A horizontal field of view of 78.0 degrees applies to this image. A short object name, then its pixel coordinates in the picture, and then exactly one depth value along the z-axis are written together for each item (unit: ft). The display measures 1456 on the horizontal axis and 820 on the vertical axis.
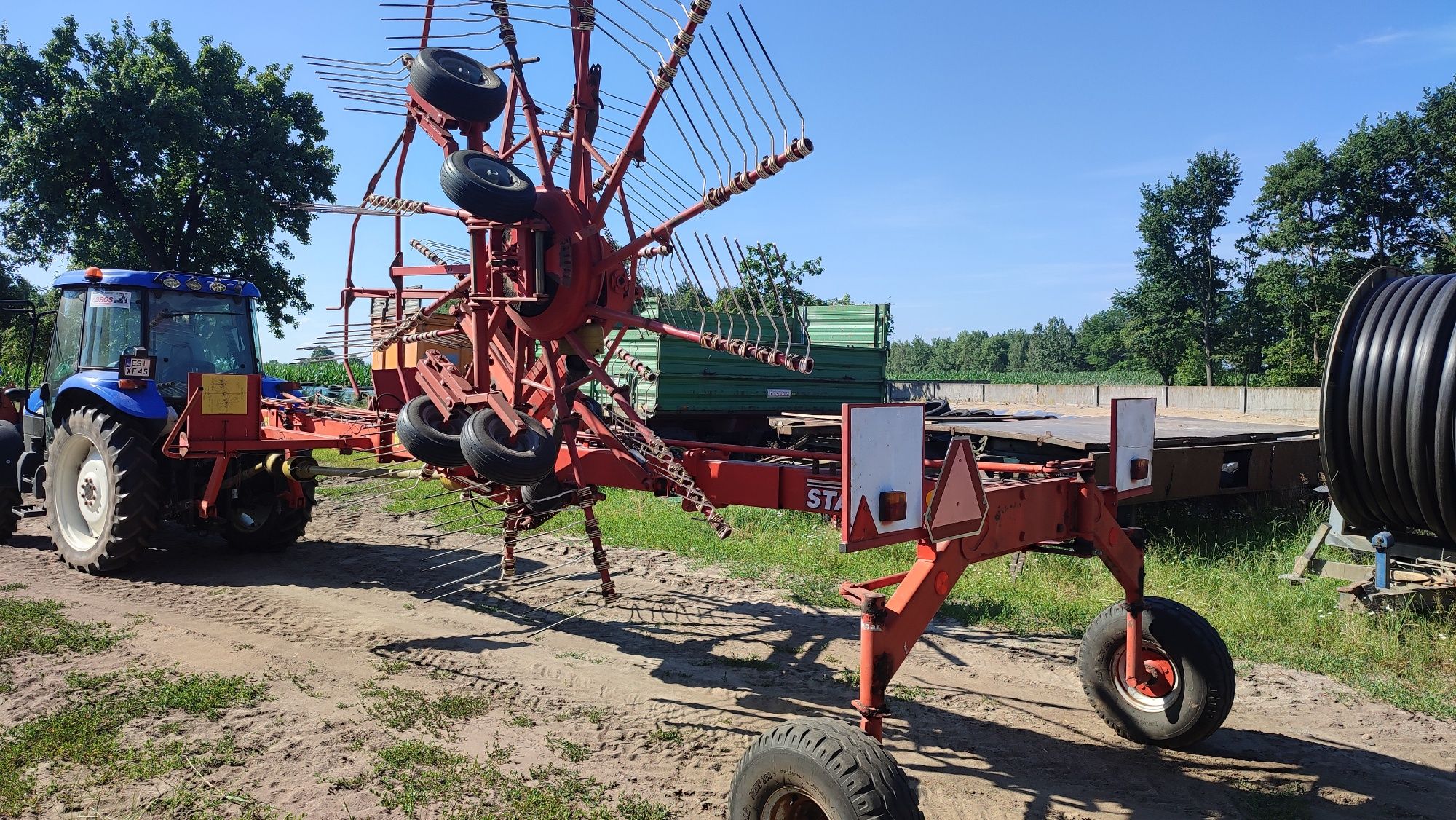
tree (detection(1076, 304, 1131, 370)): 252.01
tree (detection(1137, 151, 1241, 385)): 162.61
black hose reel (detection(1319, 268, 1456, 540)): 20.21
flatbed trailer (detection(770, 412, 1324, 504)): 28.40
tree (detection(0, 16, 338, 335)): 77.36
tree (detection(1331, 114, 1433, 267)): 130.82
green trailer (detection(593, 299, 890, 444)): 41.91
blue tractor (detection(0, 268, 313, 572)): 25.48
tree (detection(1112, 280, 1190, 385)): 164.86
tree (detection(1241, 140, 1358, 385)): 131.85
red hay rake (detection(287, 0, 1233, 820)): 10.64
